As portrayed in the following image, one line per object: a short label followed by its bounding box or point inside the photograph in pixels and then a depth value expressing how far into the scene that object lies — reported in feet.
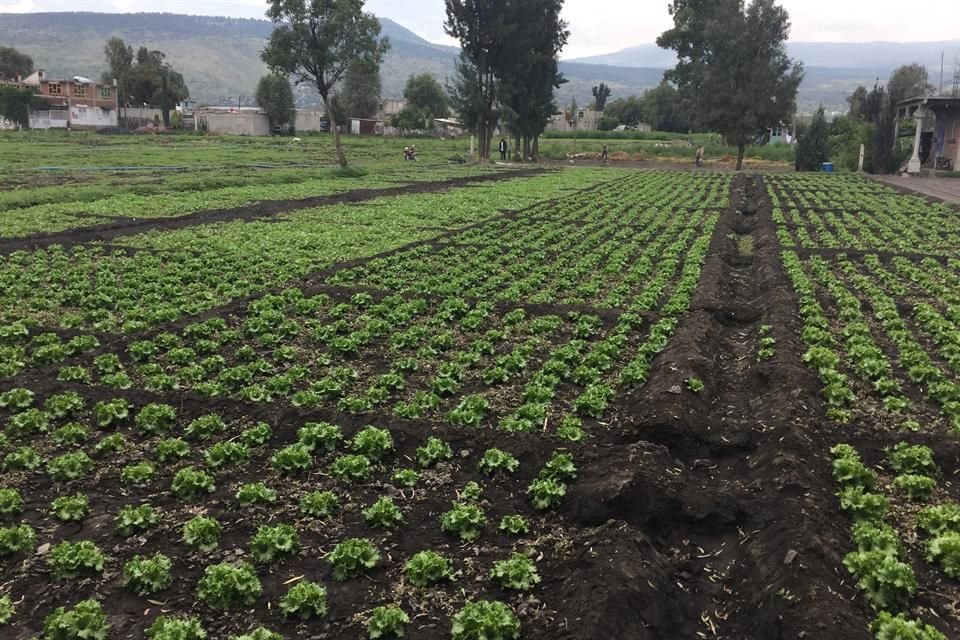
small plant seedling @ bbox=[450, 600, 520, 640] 16.60
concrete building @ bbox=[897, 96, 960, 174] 180.24
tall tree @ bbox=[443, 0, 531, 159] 195.83
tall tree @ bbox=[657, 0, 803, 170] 194.59
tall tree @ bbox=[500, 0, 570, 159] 199.00
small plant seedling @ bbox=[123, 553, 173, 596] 18.30
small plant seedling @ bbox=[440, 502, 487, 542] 21.13
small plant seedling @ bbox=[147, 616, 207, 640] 16.14
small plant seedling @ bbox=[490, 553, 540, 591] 18.58
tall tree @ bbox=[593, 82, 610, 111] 434.30
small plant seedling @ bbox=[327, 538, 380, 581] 19.06
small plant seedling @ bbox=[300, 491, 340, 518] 21.91
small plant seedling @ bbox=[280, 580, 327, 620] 17.46
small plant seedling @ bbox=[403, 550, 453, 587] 18.84
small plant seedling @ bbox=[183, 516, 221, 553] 20.16
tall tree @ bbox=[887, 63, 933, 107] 353.10
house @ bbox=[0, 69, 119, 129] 343.05
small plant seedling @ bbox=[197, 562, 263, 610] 17.81
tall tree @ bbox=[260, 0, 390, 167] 135.13
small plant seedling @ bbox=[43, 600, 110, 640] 16.24
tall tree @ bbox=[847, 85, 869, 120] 241.35
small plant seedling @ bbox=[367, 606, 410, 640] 16.75
